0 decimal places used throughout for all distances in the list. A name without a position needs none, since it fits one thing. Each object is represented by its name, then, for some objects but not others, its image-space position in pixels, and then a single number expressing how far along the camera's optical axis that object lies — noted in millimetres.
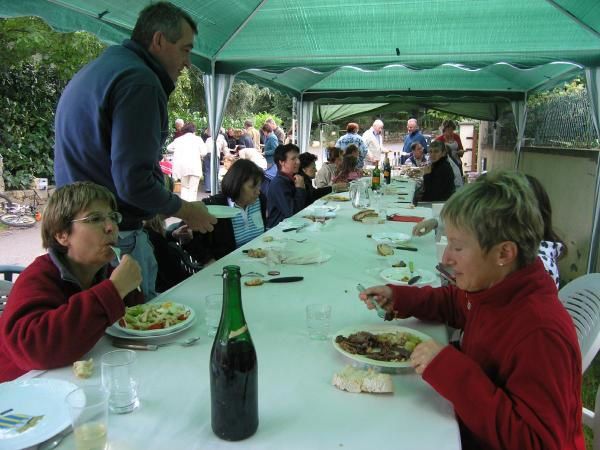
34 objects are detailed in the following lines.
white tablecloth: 949
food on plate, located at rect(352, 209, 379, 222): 3596
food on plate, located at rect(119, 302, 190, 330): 1440
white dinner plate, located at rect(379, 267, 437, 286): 1983
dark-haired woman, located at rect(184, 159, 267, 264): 3205
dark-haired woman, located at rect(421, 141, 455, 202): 5906
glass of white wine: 880
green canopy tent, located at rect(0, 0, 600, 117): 4555
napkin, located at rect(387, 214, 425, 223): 3621
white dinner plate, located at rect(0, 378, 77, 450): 912
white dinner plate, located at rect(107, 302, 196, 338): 1377
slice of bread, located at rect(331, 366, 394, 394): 1121
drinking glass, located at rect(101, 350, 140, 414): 1036
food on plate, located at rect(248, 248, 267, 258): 2432
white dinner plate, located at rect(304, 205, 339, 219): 3778
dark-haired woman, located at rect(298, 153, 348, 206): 5590
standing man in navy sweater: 1935
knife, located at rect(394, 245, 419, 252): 2637
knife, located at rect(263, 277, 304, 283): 2018
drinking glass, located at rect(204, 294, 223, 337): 1499
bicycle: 7059
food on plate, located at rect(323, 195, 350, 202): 4844
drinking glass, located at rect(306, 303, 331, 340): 1446
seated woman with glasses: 1204
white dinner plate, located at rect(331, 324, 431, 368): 1203
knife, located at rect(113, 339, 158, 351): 1336
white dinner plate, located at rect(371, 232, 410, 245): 2812
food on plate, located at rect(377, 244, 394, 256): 2510
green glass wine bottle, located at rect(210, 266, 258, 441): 917
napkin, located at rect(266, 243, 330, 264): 2334
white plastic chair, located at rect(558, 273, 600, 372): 1620
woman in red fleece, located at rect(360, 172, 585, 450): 958
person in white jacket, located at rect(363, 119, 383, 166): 11484
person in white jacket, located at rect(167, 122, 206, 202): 9016
